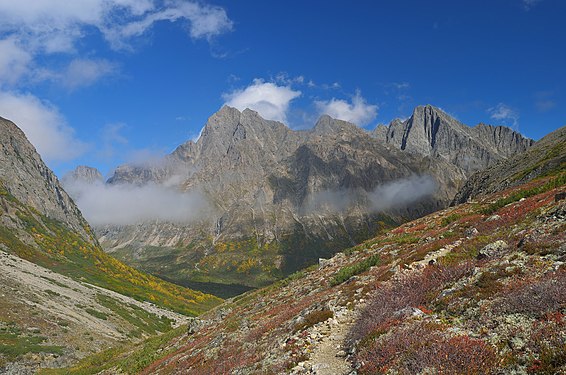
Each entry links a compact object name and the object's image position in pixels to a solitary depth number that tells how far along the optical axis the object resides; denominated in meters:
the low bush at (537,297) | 9.88
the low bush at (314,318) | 18.34
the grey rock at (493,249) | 17.03
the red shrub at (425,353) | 8.95
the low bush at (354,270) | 28.64
